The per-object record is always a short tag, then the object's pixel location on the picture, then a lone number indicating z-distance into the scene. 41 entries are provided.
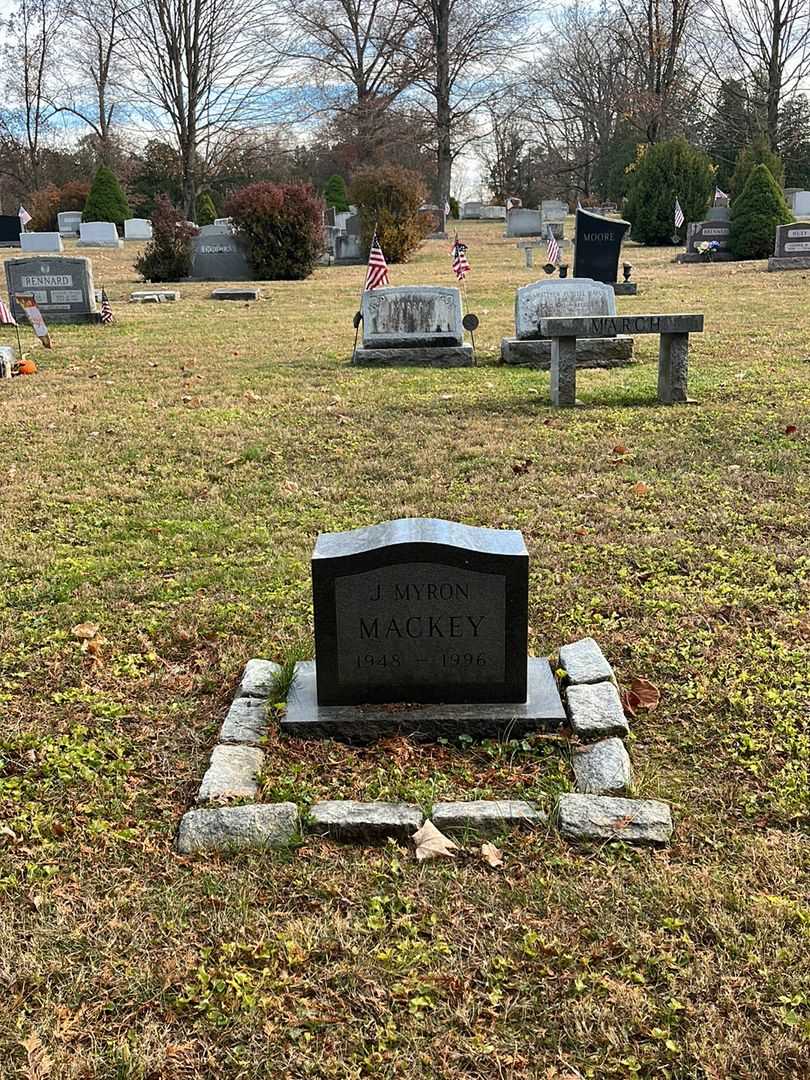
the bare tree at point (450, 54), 40.31
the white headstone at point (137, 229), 40.06
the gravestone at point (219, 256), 23.88
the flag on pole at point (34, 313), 12.11
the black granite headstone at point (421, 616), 3.42
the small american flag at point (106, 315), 16.16
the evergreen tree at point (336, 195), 41.69
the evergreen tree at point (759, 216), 25.61
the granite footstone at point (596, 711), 3.43
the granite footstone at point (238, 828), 2.90
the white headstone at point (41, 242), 34.66
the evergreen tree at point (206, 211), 39.50
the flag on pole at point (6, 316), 13.76
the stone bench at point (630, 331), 8.47
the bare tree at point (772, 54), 38.47
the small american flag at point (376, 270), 13.04
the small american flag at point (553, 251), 20.53
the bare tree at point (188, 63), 39.91
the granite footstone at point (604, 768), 3.12
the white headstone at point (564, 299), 10.94
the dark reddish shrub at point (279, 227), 23.14
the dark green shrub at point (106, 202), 38.28
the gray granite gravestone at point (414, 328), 11.37
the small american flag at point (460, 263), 17.89
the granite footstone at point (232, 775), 3.12
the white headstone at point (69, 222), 41.97
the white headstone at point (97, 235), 35.94
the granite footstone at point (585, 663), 3.75
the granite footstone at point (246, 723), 3.44
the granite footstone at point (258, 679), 3.73
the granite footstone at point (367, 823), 2.94
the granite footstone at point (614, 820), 2.89
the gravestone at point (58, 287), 15.98
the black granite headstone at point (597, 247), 17.48
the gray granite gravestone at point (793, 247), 22.61
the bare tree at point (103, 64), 43.68
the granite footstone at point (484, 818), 2.95
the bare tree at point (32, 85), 52.47
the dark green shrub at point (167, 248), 22.91
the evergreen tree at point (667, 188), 30.77
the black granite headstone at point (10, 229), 40.25
